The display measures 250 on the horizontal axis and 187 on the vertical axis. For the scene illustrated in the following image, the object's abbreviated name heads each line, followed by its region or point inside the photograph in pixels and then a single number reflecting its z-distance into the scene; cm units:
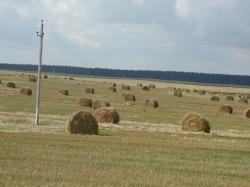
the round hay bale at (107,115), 4344
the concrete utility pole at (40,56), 4294
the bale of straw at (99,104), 5659
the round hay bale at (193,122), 4056
